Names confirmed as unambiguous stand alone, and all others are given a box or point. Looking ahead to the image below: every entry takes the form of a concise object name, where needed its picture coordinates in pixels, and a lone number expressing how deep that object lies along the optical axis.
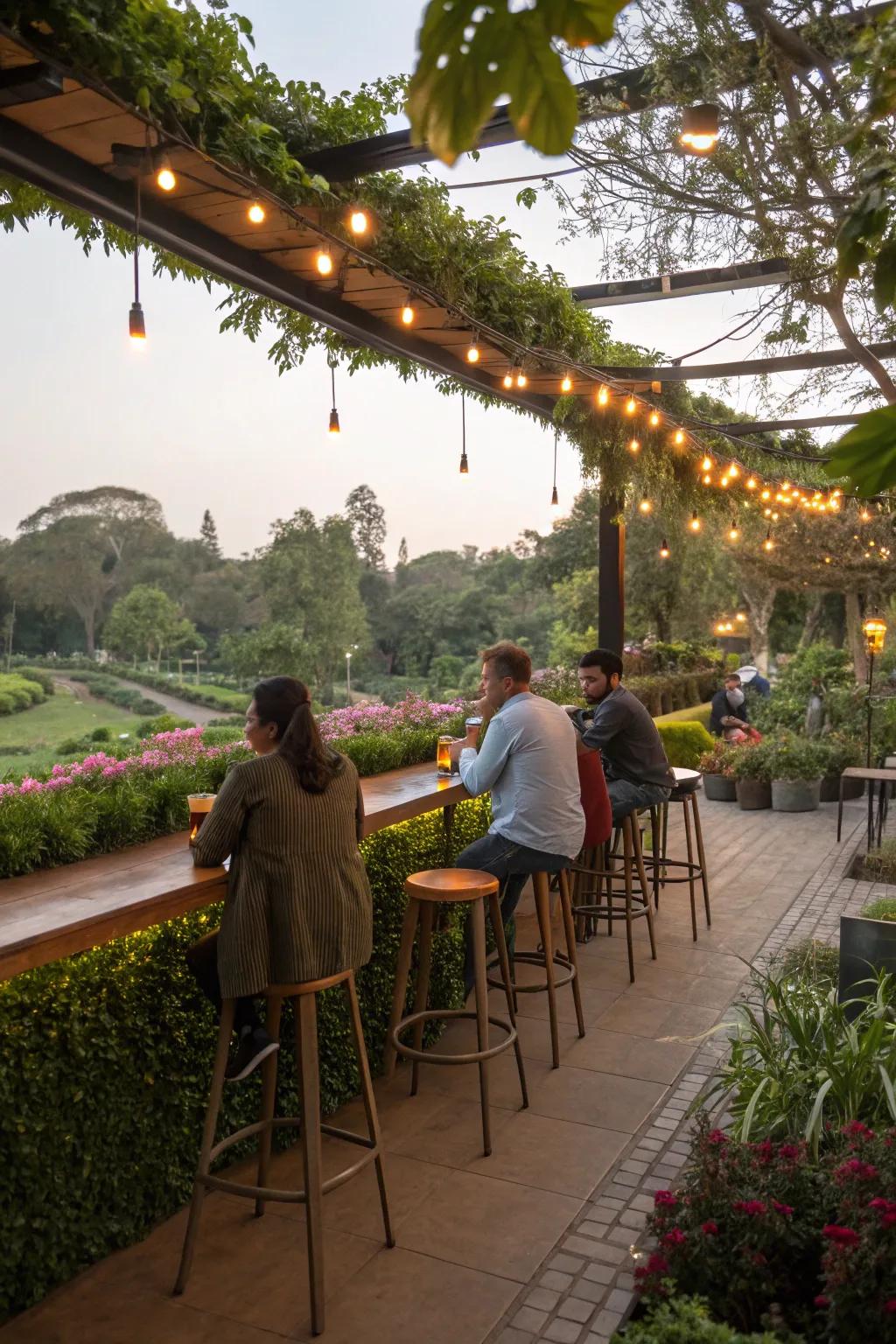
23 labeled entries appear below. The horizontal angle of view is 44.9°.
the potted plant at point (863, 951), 3.90
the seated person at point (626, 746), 5.55
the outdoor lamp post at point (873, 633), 9.57
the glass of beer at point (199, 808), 3.31
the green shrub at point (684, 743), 12.22
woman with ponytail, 2.87
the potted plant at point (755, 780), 10.74
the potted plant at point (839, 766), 11.15
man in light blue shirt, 4.21
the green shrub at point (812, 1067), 3.06
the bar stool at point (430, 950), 3.61
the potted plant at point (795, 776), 10.56
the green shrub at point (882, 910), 4.70
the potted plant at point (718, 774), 11.19
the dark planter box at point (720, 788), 11.18
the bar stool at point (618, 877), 5.34
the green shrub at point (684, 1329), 2.18
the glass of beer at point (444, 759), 4.86
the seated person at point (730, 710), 12.80
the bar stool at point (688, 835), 6.01
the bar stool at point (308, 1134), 2.74
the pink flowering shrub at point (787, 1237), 2.23
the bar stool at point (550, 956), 4.18
